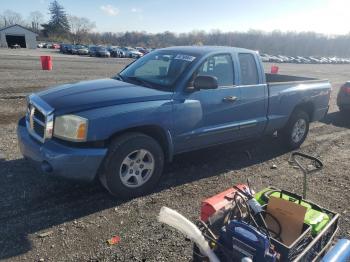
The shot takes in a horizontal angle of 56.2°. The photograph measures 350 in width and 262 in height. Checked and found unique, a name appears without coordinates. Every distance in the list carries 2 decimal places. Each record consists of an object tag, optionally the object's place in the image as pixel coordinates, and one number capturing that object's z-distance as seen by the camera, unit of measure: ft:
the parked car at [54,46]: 238.07
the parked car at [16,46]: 216.13
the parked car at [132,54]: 158.14
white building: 230.27
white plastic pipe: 7.34
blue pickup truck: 11.68
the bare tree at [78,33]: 315.41
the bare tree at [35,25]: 385.09
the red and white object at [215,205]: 8.68
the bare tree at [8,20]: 403.52
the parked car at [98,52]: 151.94
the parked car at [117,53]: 159.72
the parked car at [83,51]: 167.35
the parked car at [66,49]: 171.83
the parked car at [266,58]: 191.23
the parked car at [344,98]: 30.91
